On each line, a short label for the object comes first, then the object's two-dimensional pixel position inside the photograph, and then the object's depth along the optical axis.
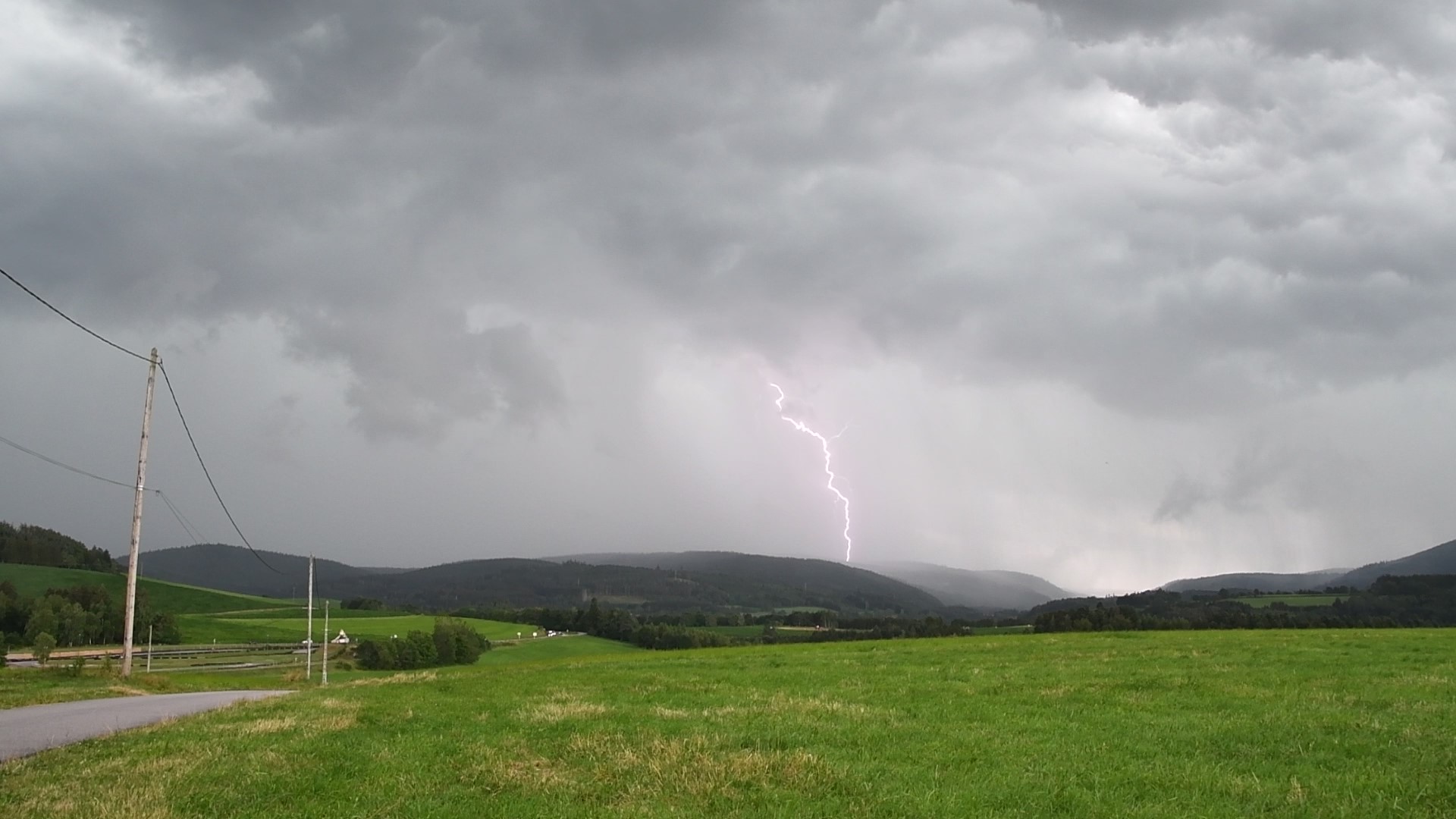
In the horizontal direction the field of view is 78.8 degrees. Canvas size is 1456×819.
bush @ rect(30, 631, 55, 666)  68.07
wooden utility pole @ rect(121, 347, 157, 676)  43.56
